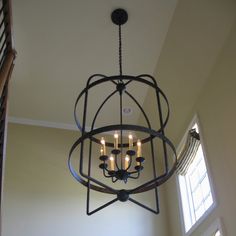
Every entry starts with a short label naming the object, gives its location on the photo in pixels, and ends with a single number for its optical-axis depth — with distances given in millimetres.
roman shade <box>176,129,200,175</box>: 4711
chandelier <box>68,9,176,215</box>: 2623
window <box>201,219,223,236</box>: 3817
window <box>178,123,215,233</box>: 4520
